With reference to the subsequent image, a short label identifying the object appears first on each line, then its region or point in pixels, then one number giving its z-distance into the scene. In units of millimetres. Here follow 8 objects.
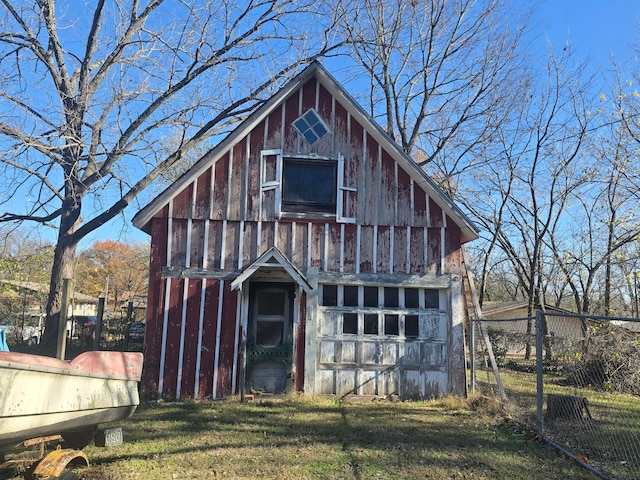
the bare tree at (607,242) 17442
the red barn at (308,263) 10602
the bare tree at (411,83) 21045
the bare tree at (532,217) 24734
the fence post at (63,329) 7191
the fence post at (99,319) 12789
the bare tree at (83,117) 15148
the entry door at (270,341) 10688
